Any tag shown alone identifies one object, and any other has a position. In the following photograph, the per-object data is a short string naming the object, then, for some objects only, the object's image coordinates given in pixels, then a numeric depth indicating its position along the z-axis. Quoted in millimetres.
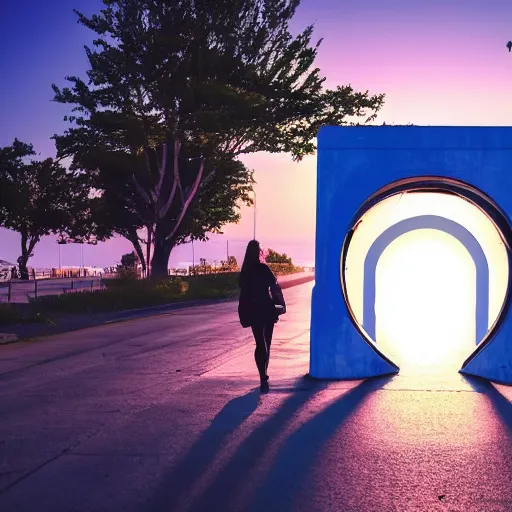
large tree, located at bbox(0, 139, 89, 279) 61250
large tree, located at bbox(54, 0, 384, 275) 31438
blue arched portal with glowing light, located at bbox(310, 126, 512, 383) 10391
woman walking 9391
